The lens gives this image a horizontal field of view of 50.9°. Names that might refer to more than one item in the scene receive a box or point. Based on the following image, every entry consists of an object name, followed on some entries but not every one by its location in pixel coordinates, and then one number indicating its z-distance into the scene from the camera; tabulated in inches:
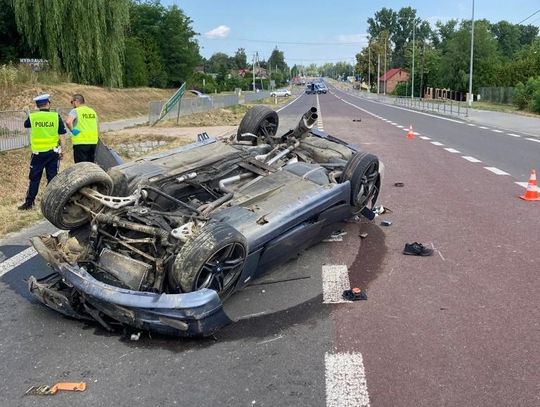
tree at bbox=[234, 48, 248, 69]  5841.5
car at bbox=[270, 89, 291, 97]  2839.6
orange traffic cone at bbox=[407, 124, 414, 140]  717.9
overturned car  148.2
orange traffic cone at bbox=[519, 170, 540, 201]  319.5
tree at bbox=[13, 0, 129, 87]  1098.1
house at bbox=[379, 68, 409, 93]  4656.7
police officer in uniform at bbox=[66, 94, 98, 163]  341.1
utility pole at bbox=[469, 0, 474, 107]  1600.4
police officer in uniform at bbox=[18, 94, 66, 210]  316.5
